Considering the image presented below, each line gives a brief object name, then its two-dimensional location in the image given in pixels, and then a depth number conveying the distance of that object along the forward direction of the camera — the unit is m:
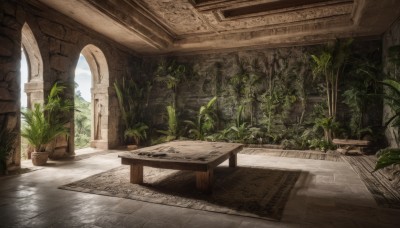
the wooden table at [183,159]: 2.95
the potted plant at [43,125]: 4.39
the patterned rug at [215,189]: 2.59
